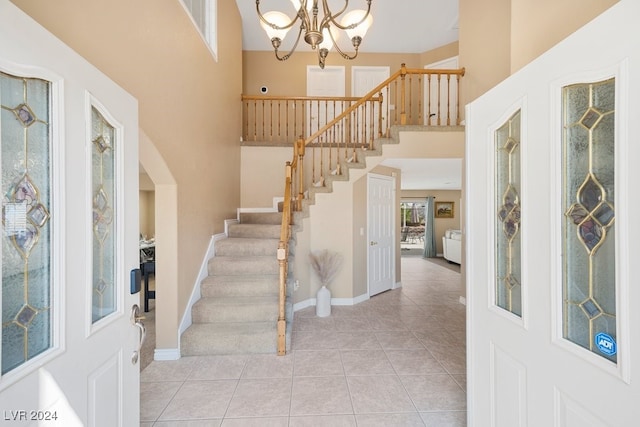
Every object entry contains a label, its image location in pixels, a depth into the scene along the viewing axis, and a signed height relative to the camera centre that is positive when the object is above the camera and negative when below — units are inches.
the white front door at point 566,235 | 33.9 -3.4
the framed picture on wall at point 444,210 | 416.7 +3.9
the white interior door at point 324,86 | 249.8 +113.5
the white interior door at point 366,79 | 256.8 +121.1
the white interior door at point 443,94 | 227.6 +97.6
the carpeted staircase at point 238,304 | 114.0 -39.5
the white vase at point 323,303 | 159.2 -50.5
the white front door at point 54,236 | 35.4 -3.2
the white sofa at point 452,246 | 330.3 -39.7
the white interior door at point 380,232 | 197.9 -14.1
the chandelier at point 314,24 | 79.8 +56.1
